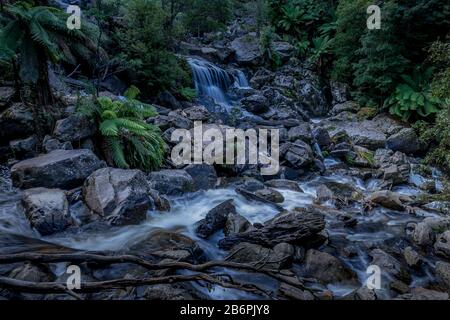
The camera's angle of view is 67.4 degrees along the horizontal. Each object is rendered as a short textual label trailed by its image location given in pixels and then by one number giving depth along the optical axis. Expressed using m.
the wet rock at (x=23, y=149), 7.96
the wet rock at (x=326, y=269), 5.20
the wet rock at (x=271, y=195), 8.42
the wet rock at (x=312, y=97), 18.56
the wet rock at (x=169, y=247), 5.25
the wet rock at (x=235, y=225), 6.30
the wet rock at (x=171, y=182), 8.00
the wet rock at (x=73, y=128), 8.04
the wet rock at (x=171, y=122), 10.70
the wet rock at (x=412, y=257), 5.73
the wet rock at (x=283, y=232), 5.79
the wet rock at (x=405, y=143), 13.35
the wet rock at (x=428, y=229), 6.53
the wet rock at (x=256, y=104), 16.17
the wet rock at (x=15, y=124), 8.19
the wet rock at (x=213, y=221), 6.39
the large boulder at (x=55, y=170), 6.75
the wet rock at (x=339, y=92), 18.45
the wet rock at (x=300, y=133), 12.17
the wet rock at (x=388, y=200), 8.34
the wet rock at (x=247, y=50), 20.31
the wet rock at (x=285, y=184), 9.55
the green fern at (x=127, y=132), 8.01
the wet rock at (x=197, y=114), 12.55
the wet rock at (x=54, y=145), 7.83
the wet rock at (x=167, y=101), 14.21
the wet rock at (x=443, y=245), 6.08
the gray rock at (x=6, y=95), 8.52
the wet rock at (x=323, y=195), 8.73
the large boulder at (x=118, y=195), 6.32
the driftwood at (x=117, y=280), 3.55
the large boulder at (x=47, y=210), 5.66
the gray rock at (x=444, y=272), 5.38
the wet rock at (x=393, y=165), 10.59
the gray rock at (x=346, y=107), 17.22
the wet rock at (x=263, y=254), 5.20
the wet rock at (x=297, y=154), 10.80
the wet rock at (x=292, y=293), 4.48
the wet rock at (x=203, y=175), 8.87
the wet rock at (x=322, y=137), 12.86
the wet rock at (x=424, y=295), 4.59
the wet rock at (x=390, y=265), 5.38
